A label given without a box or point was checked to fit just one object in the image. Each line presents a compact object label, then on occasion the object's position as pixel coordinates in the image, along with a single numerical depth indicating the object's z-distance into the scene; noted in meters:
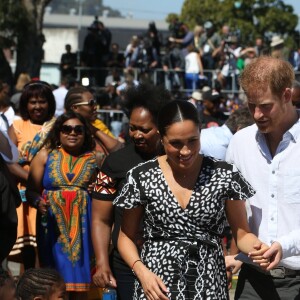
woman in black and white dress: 4.66
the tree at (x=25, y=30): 25.67
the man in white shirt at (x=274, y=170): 4.80
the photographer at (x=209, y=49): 24.88
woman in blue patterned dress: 7.68
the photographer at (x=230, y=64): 23.88
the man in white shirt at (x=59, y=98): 13.94
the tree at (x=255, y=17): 52.44
